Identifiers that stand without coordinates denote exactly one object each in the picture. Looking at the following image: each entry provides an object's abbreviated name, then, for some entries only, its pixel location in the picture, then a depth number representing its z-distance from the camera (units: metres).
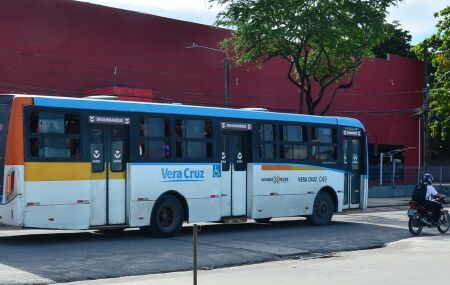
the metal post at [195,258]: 7.13
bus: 13.50
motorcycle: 18.48
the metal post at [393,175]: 41.94
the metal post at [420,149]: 57.85
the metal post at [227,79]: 32.47
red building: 32.78
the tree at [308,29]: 30.05
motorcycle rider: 18.52
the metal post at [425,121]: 38.10
